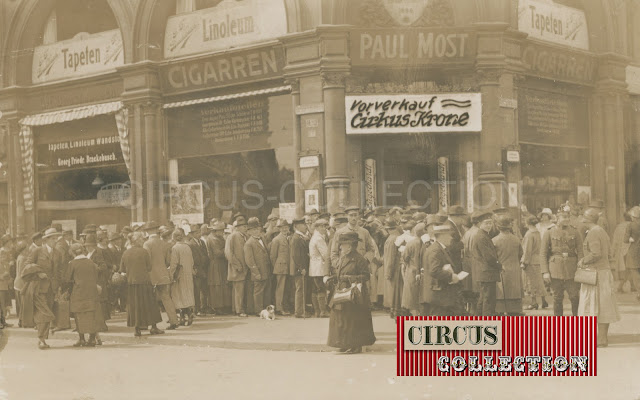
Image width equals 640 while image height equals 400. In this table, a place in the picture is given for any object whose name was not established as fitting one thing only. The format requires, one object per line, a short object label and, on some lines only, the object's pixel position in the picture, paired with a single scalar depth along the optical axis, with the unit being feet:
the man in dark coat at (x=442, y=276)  35.68
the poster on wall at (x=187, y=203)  61.52
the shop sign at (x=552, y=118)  56.08
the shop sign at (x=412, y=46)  52.60
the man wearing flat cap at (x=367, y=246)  45.91
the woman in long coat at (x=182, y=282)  48.24
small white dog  49.16
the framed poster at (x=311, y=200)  54.65
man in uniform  40.32
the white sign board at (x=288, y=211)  57.21
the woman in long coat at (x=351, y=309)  37.19
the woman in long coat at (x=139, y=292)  45.55
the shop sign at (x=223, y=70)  58.65
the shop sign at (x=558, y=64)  55.72
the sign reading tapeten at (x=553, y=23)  54.34
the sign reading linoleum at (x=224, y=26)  57.98
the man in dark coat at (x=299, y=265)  49.52
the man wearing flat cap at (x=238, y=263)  51.21
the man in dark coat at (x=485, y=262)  39.60
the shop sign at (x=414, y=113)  50.47
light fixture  62.75
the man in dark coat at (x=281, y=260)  50.42
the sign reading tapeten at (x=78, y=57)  62.80
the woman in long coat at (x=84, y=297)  43.42
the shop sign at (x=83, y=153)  63.00
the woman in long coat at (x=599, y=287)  37.14
